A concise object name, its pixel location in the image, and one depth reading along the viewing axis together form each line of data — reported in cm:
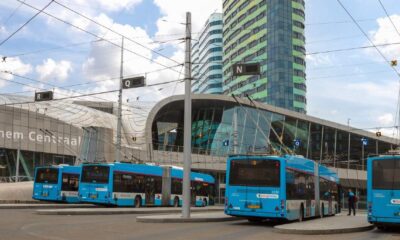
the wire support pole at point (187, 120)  2353
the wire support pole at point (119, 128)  3900
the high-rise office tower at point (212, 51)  14209
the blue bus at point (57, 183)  3619
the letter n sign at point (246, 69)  2080
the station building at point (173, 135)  5656
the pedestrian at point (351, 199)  3112
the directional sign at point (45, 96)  2681
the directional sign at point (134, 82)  2422
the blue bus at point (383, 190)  1809
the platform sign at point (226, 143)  5921
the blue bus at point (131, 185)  3138
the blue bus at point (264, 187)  2028
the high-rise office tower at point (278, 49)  12175
